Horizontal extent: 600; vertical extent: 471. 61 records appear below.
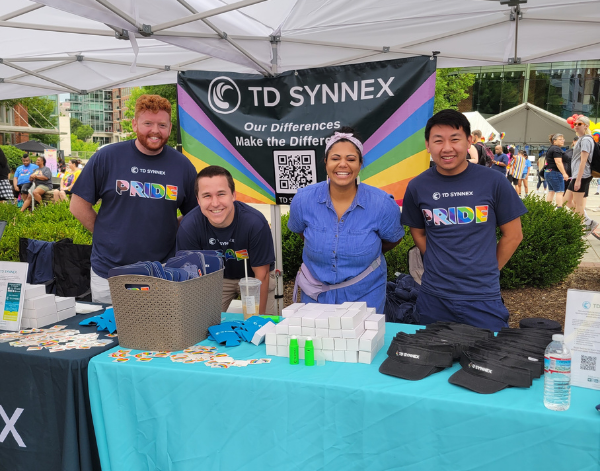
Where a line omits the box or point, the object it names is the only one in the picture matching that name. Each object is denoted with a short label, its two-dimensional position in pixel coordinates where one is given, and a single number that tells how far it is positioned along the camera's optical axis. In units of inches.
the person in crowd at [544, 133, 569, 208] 412.5
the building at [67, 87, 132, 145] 6264.8
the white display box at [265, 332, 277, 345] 78.9
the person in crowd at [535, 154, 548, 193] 637.6
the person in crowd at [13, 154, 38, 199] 564.1
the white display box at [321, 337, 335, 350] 75.7
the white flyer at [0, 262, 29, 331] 92.4
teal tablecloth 59.6
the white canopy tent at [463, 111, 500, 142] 598.5
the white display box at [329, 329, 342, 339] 75.4
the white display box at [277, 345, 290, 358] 78.4
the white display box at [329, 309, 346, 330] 74.3
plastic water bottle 58.8
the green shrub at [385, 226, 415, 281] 213.9
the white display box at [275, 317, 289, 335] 78.2
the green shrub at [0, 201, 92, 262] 224.9
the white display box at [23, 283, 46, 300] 95.0
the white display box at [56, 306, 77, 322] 100.8
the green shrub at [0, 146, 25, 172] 1115.3
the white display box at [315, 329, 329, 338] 75.7
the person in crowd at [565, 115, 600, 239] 282.5
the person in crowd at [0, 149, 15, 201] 362.9
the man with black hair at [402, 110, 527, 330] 99.0
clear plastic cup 97.7
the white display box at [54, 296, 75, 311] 101.0
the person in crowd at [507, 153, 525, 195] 621.4
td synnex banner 142.7
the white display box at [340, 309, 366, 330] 74.0
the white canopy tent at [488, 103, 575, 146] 629.6
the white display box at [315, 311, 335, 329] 75.1
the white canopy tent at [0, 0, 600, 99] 119.2
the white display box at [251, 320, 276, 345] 84.0
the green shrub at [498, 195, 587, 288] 218.2
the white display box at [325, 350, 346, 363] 75.6
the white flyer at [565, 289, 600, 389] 63.7
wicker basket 79.1
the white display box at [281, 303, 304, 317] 80.5
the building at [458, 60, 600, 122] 1123.9
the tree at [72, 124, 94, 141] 4739.4
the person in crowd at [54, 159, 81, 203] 567.5
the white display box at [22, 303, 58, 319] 95.3
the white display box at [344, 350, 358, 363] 74.9
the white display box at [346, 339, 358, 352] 74.6
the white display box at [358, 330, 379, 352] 74.4
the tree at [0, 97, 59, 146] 1601.0
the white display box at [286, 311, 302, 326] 77.3
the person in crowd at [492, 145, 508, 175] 554.3
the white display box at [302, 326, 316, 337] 76.2
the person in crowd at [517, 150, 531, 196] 644.7
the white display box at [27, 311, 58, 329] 95.6
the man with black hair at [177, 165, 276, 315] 99.7
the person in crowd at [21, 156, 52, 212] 536.4
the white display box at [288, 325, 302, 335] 77.1
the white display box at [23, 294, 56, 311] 95.0
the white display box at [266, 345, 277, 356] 79.4
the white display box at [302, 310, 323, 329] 76.0
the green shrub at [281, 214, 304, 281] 226.1
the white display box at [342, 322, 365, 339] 74.8
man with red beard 115.2
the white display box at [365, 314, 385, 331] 79.4
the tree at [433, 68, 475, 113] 703.7
